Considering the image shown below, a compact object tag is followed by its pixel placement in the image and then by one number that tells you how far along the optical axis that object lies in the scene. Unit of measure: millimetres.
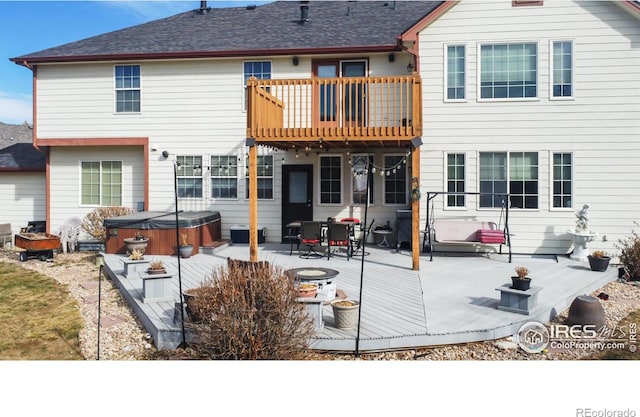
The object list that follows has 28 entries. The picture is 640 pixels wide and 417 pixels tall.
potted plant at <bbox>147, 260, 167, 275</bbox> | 6973
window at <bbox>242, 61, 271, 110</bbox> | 12078
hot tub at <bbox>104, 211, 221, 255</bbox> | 10242
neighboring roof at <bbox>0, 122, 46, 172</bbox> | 13422
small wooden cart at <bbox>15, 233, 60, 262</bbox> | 10469
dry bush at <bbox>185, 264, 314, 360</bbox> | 4402
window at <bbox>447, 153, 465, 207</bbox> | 10602
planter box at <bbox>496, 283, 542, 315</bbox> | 5871
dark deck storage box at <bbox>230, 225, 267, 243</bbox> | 11914
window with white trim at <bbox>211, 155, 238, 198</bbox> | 12211
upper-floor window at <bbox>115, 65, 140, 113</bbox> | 12516
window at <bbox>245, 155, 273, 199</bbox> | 12195
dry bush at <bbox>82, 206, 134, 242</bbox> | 12055
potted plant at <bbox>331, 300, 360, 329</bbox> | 5211
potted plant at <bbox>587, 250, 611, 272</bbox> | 8688
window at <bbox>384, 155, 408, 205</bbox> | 11609
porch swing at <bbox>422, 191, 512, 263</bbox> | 9539
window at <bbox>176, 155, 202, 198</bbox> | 12359
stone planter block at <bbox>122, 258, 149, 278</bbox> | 8164
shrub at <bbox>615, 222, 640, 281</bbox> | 8531
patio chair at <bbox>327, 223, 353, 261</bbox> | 9367
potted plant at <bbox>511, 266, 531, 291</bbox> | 6086
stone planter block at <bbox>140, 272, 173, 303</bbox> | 6488
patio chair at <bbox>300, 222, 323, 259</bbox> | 9523
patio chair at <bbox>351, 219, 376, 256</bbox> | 10320
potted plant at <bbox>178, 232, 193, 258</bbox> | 9914
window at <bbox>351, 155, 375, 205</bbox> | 11531
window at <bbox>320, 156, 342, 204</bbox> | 11852
